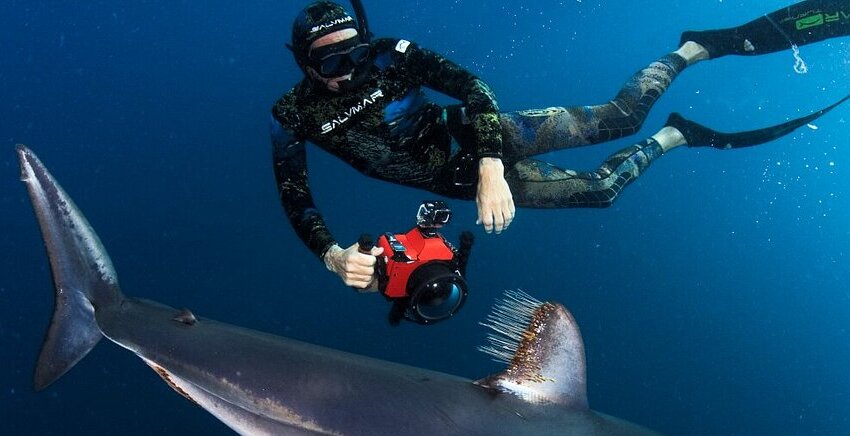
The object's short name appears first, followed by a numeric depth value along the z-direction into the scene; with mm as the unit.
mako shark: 2078
